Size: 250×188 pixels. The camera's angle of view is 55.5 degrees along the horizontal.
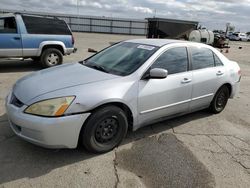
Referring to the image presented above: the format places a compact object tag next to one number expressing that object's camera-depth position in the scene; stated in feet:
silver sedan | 9.36
